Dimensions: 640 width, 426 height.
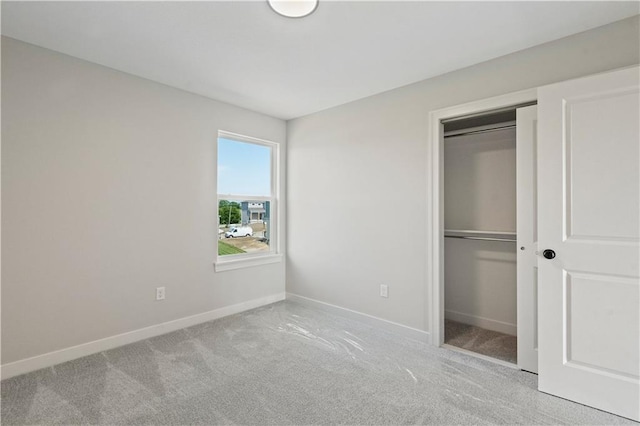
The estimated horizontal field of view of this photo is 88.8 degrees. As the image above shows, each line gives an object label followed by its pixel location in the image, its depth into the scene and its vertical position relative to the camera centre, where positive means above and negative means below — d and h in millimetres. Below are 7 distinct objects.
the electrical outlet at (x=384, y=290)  3291 -744
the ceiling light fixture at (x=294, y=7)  1899 +1246
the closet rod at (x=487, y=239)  3179 -211
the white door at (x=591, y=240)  1876 -135
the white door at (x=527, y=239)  2385 -160
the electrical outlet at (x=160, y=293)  3104 -741
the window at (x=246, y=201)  3730 +182
